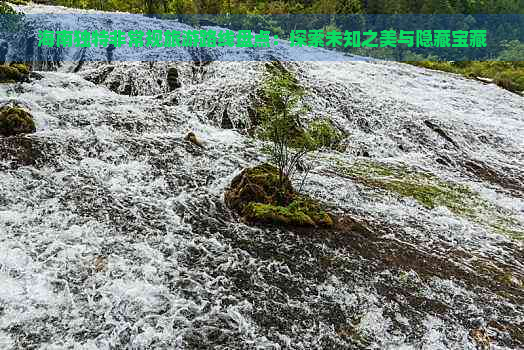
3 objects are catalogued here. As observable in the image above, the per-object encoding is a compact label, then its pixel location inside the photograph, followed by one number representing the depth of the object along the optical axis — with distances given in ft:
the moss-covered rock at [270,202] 25.12
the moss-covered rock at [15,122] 29.84
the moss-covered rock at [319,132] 28.09
